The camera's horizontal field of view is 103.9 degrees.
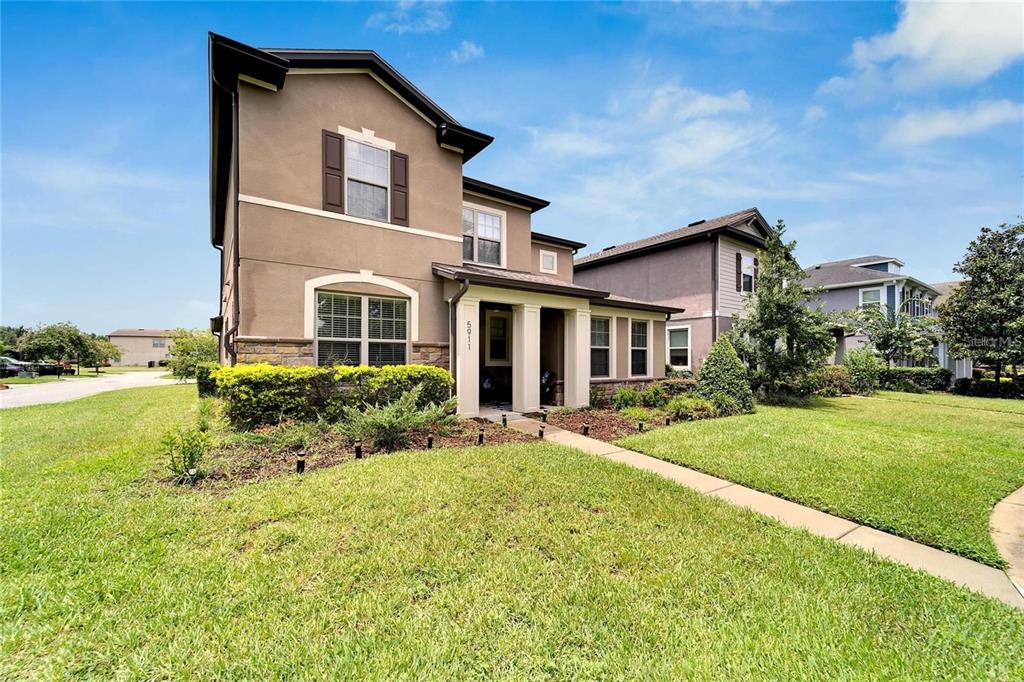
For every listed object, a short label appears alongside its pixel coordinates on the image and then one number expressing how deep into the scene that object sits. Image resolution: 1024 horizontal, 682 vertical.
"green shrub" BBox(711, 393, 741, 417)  10.69
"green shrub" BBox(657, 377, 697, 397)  12.18
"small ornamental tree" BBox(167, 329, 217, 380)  22.16
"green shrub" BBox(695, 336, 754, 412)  11.34
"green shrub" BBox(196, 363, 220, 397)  11.40
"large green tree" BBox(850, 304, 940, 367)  19.27
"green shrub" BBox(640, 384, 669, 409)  11.28
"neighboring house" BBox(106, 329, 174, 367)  55.34
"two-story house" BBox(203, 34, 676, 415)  7.63
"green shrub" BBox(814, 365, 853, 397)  16.27
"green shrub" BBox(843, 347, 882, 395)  17.23
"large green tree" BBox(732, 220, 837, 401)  13.27
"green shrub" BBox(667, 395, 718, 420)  9.90
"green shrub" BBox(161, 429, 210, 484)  4.88
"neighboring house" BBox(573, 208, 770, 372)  15.96
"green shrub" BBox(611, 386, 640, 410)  11.23
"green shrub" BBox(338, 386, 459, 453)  6.46
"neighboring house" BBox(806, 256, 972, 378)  23.08
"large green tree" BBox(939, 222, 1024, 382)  17.22
